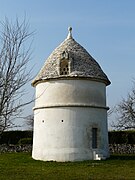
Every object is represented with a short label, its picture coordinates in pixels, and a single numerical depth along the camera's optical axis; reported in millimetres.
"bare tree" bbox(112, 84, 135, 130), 36281
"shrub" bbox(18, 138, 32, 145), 33406
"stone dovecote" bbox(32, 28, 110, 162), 21141
